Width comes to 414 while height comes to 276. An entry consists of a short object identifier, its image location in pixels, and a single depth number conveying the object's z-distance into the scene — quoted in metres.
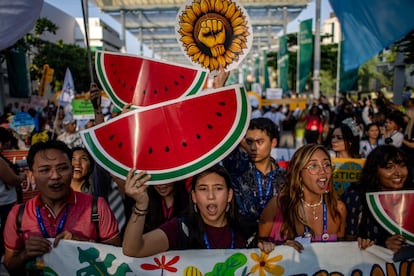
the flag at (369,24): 4.11
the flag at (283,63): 22.08
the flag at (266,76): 27.41
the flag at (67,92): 9.42
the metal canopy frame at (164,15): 29.86
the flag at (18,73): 12.87
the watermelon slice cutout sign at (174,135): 1.92
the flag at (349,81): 17.08
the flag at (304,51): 17.33
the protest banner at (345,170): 5.21
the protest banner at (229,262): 2.42
